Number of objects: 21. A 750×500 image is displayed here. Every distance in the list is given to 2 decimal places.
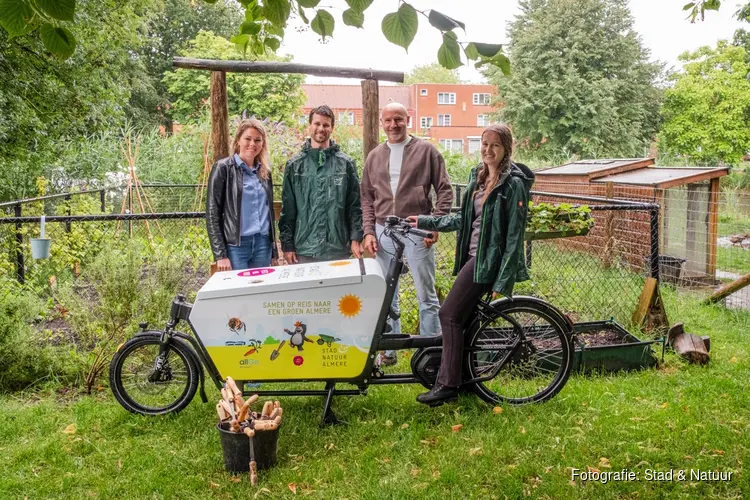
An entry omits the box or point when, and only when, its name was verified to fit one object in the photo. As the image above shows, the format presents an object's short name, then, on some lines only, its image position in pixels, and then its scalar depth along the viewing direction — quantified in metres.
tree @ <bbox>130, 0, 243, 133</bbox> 32.00
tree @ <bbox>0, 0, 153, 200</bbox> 10.75
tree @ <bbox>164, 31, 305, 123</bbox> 30.02
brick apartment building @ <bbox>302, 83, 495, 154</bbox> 49.09
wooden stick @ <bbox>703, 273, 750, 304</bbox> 6.08
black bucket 3.18
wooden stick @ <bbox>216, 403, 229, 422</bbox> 3.29
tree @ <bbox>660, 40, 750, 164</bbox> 36.72
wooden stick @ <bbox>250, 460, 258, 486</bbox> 3.09
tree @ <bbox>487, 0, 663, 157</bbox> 29.59
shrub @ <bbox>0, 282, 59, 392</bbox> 4.42
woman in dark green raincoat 3.48
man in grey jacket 4.27
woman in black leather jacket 4.05
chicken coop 8.88
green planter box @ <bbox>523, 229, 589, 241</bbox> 4.77
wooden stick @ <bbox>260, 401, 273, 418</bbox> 3.33
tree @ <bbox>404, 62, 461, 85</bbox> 69.50
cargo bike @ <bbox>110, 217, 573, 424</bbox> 3.56
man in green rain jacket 4.22
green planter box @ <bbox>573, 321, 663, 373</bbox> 4.48
